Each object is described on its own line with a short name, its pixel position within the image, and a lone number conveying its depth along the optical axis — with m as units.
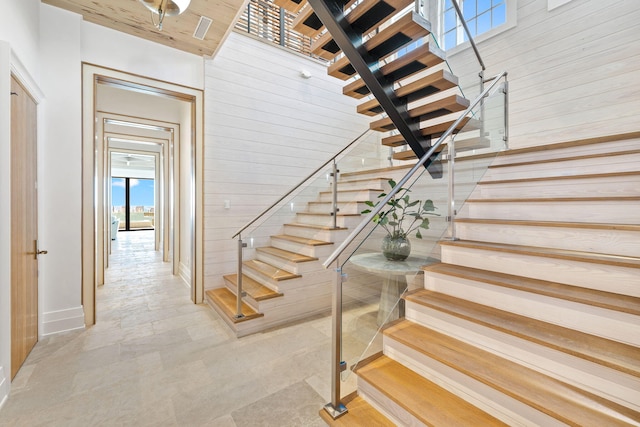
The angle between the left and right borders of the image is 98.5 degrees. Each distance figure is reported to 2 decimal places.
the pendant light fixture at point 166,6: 2.20
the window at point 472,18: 4.07
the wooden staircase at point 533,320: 1.22
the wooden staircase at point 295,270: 2.88
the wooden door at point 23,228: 2.00
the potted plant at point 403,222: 2.16
